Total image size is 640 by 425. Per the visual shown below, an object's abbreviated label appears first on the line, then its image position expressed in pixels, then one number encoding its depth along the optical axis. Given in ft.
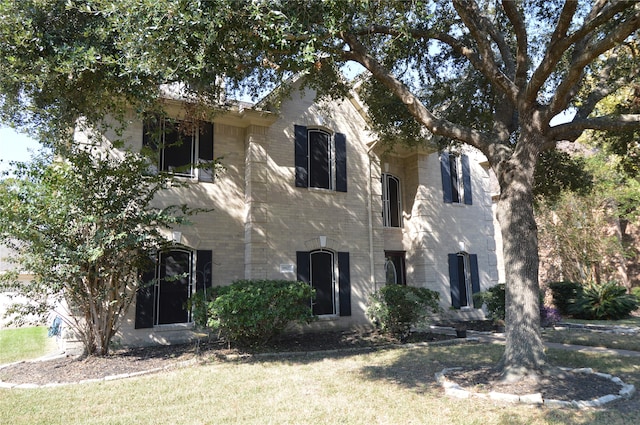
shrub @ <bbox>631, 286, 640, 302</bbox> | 68.02
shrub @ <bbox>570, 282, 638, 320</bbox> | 52.19
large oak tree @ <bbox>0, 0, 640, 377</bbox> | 20.59
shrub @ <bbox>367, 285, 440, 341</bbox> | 37.40
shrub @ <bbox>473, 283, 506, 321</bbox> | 45.85
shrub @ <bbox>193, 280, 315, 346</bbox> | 30.48
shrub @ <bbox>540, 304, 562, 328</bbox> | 44.27
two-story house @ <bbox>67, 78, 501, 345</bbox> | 37.96
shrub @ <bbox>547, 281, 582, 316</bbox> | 56.13
